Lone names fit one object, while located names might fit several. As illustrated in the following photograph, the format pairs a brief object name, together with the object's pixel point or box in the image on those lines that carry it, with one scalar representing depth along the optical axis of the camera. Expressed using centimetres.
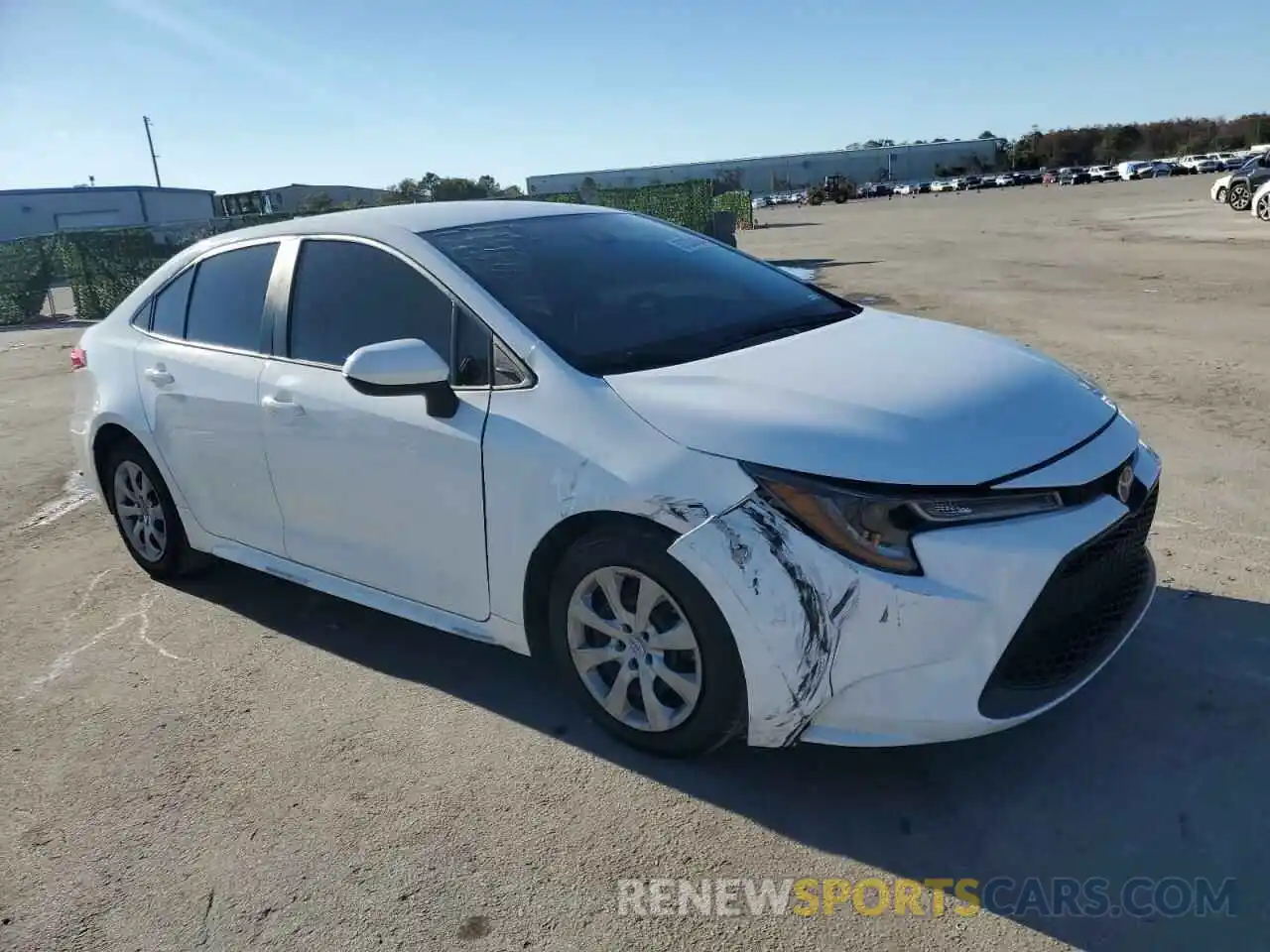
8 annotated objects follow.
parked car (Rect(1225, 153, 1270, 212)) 2956
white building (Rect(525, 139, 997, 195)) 13388
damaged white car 257
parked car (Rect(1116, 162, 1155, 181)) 7762
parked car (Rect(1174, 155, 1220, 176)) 7338
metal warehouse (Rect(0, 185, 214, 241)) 6456
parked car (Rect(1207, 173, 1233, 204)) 3258
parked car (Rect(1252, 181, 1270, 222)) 2423
